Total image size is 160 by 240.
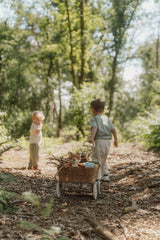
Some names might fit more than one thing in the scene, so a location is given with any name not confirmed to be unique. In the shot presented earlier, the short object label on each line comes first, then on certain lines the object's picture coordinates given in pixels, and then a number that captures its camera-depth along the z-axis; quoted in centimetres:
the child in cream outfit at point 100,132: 565
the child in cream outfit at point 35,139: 685
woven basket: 420
